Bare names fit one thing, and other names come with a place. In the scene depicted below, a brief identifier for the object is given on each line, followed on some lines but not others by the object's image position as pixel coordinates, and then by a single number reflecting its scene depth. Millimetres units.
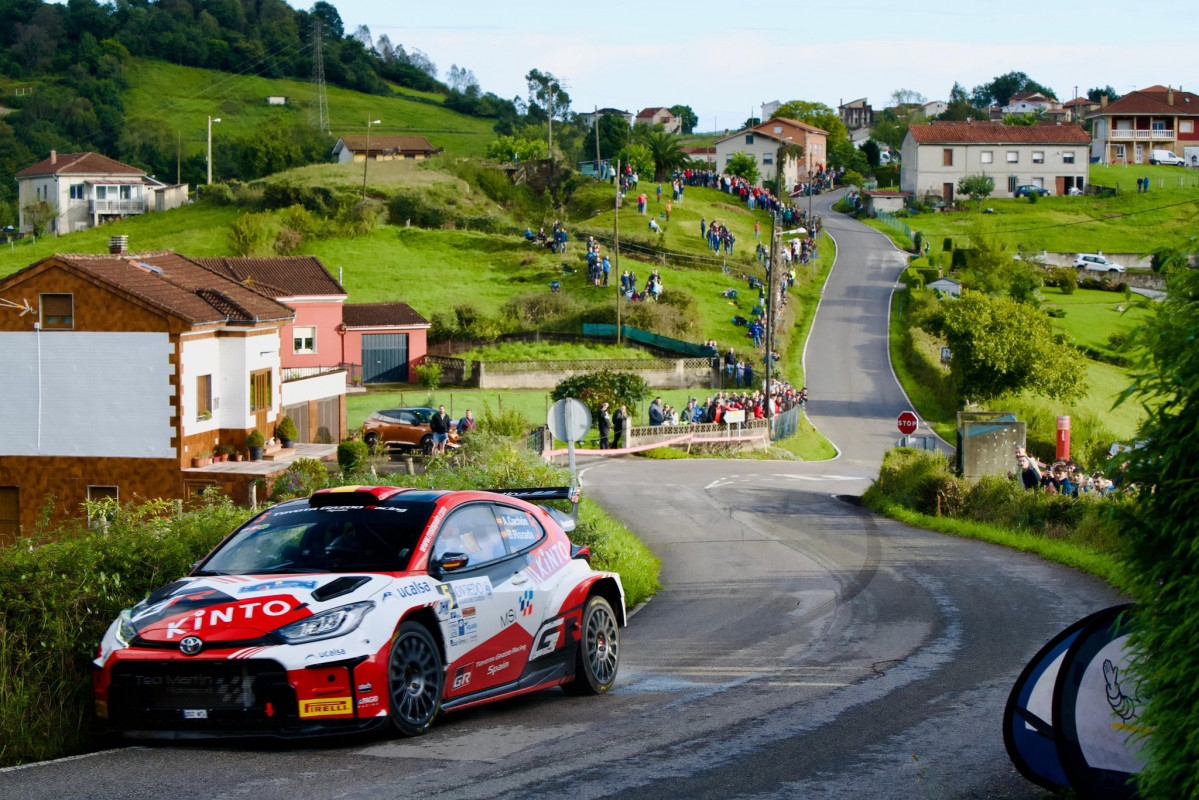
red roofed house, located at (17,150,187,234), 115438
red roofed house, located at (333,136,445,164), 130875
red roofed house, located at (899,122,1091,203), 114812
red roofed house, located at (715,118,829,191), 133750
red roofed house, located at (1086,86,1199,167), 141750
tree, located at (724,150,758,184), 128375
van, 136625
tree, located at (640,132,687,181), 131000
